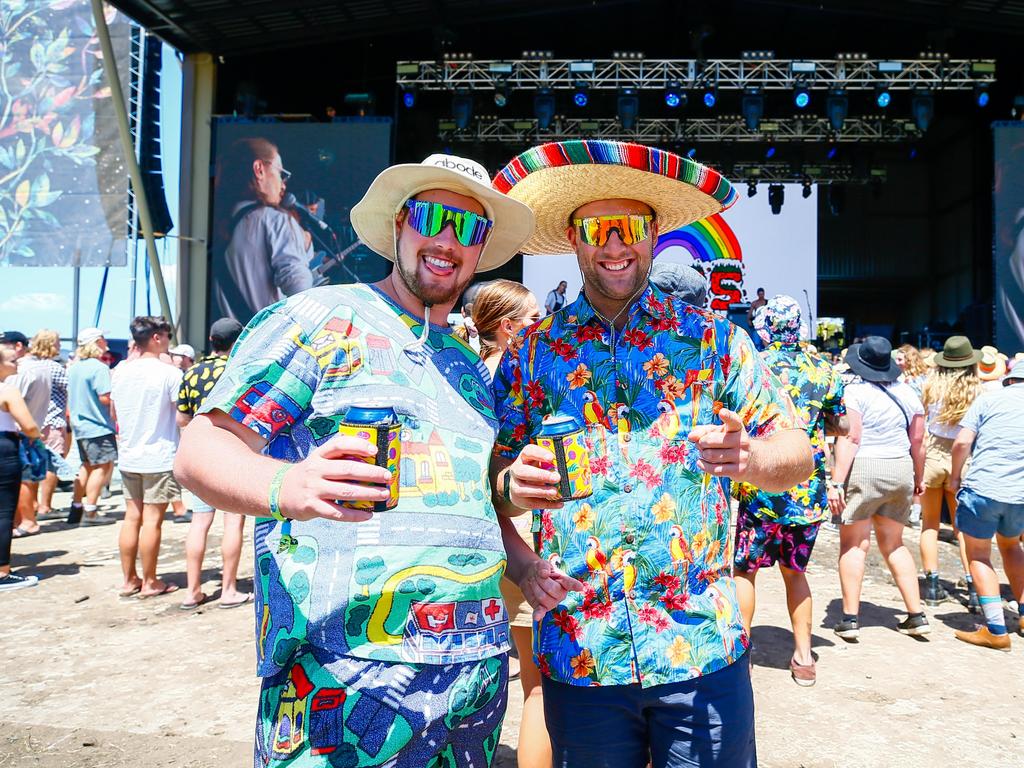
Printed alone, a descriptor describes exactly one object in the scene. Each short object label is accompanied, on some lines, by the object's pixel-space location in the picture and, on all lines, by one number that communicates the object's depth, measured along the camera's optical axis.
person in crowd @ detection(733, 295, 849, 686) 3.59
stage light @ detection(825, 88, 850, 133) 12.82
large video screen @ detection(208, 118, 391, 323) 13.63
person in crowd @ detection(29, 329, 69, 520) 6.72
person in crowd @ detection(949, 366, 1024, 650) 4.12
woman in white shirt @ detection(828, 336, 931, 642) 4.27
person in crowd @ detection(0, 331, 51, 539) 6.29
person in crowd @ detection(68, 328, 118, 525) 6.82
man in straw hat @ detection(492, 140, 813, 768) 1.54
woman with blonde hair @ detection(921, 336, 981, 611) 5.02
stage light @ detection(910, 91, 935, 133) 12.58
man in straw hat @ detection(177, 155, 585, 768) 1.27
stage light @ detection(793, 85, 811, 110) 12.73
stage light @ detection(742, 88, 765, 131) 12.80
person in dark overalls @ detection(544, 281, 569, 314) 15.09
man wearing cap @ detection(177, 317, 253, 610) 4.23
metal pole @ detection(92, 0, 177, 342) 11.65
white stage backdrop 15.55
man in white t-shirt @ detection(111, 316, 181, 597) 4.85
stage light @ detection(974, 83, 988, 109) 12.90
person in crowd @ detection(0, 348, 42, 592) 4.91
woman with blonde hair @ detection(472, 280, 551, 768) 2.31
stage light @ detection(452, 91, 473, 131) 13.27
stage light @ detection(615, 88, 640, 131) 12.99
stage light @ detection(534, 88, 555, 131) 13.02
